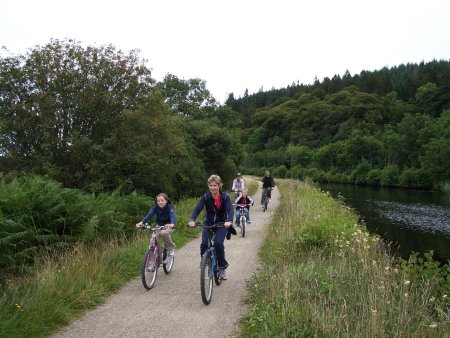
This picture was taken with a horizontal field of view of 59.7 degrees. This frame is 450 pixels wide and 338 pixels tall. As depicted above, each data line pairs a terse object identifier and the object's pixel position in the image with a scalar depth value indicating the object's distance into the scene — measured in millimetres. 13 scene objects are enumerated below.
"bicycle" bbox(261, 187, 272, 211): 19500
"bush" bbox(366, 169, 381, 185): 63472
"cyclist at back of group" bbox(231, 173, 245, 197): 17141
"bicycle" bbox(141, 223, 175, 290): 6934
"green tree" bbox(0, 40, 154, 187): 16375
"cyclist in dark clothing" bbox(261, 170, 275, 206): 19422
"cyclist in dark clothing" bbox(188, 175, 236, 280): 6879
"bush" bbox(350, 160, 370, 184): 67875
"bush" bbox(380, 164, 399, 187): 59738
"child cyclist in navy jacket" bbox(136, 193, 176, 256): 7719
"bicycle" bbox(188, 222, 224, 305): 6199
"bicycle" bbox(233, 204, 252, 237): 12828
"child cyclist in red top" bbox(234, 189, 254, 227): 13409
